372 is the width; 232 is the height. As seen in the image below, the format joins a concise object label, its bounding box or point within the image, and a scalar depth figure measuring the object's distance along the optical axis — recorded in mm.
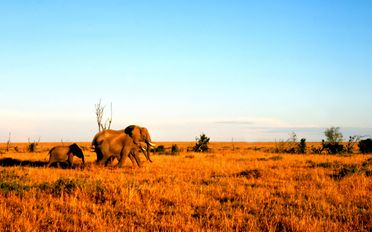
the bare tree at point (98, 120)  41528
